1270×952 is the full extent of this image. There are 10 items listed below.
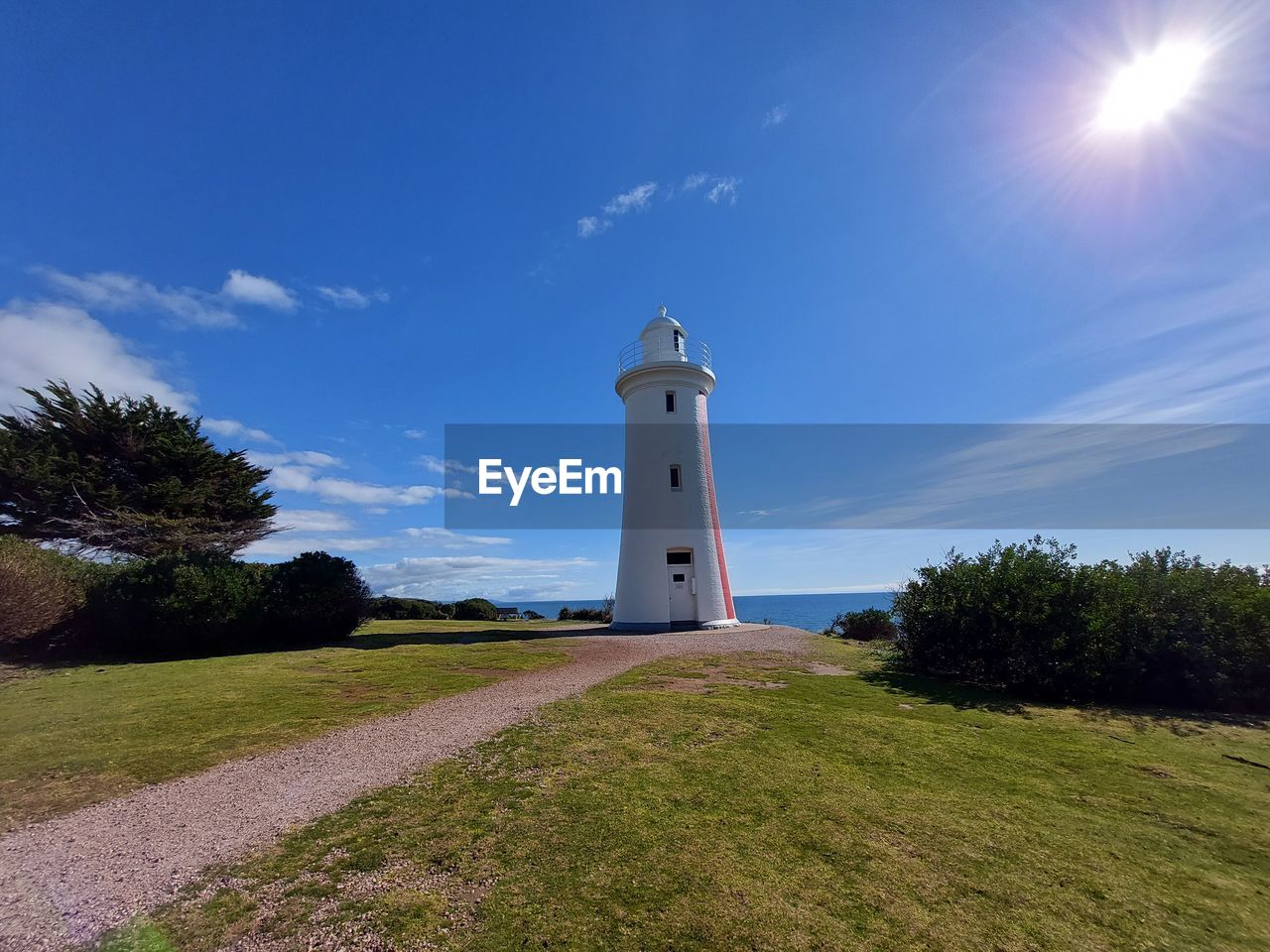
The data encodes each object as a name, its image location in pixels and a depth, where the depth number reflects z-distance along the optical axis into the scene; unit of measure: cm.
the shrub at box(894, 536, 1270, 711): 780
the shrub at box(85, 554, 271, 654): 1202
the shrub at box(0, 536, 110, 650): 1056
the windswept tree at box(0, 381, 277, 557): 1728
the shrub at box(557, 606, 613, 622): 2522
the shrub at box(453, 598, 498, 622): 2712
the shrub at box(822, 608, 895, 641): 1827
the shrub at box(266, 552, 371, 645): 1387
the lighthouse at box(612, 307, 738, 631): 1903
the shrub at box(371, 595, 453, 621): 2544
